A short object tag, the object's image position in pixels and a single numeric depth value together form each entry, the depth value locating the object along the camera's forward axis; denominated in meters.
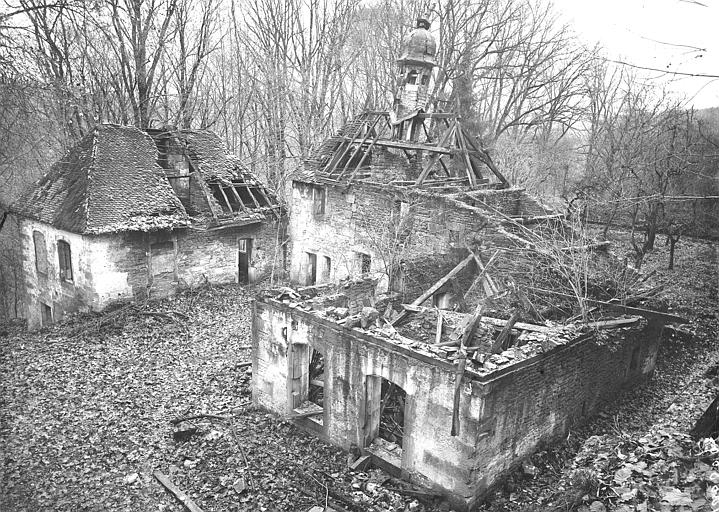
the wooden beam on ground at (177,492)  10.06
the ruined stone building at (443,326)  10.20
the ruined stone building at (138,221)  19.09
